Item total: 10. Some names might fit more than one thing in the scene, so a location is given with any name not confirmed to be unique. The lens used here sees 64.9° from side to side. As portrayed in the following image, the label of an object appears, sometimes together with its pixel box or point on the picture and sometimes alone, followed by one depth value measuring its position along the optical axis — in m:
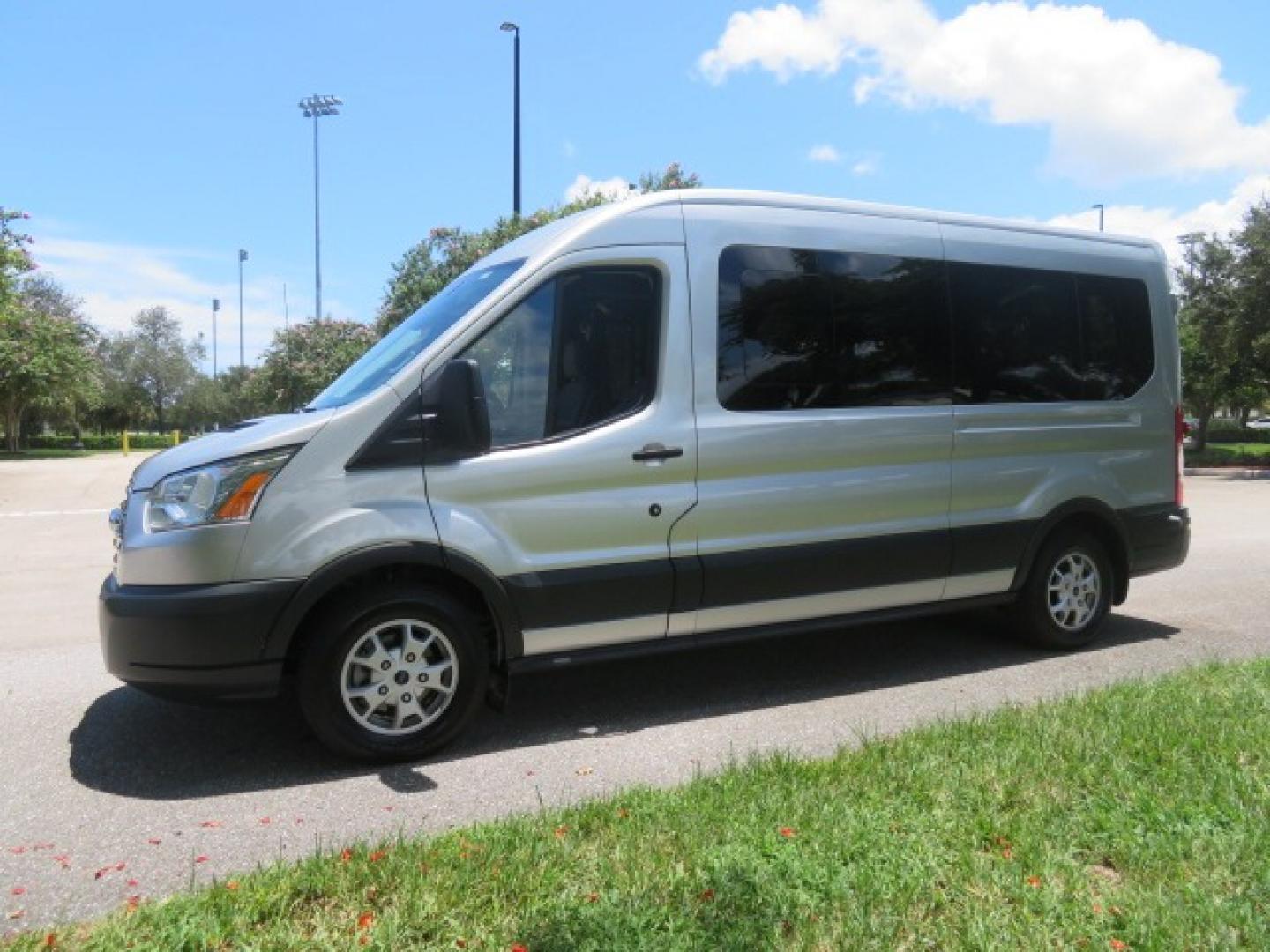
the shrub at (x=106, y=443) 65.50
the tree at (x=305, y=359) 39.94
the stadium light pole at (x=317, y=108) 56.62
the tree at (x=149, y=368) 74.19
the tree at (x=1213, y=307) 28.39
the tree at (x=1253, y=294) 26.23
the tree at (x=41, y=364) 43.12
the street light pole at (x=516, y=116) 25.87
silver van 4.04
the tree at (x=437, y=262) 25.80
